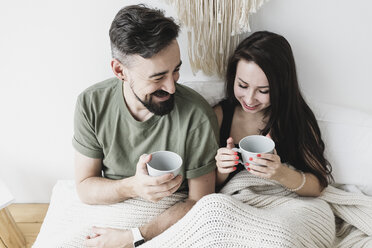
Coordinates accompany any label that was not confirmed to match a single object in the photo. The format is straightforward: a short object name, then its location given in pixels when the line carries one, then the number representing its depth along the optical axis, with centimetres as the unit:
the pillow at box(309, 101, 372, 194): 142
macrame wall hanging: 126
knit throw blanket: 114
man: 113
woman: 123
